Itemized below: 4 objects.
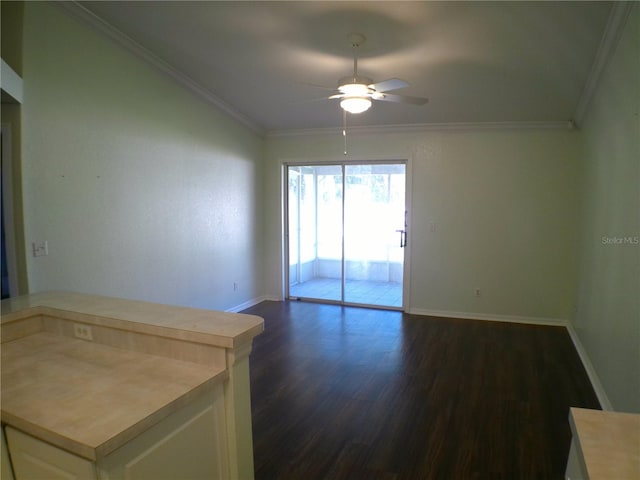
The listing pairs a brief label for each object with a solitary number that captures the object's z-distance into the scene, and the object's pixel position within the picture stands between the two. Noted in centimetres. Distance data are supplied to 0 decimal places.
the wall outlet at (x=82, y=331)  165
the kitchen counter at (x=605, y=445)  78
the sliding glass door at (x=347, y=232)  532
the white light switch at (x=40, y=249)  259
